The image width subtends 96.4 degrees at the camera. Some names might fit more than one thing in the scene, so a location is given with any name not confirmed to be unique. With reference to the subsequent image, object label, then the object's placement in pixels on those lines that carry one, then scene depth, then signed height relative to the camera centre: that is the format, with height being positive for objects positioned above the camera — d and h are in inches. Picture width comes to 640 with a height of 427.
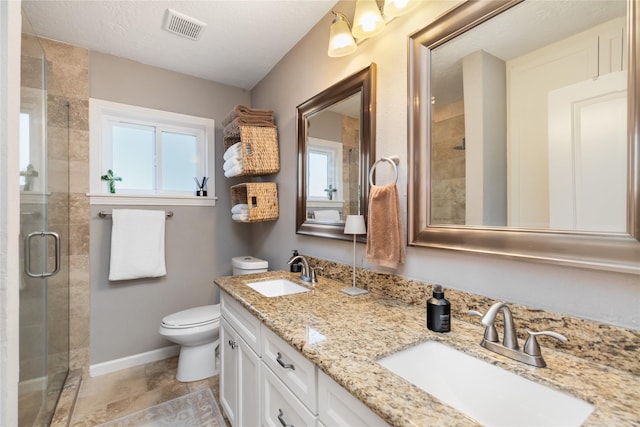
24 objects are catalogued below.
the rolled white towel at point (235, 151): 83.5 +19.5
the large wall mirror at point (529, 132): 28.4 +10.0
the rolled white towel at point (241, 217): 85.9 -0.4
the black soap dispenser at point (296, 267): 74.2 -13.4
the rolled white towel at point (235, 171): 82.9 +13.5
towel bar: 83.0 +0.8
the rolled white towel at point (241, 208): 86.4 +2.4
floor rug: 63.4 -45.9
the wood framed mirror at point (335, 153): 56.6 +14.0
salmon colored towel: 47.1 -2.4
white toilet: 74.0 -32.3
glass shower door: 55.1 -6.7
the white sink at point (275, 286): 65.1 -16.5
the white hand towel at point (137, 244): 83.0 -8.2
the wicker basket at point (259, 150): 81.5 +19.2
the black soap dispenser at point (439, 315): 35.7 -12.7
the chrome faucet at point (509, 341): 28.5 -13.7
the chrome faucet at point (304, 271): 65.9 -13.0
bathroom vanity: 23.2 -14.9
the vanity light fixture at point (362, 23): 46.4 +34.6
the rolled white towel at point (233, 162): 83.4 +16.1
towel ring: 49.9 +9.4
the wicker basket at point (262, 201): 84.2 +4.4
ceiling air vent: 67.5 +47.4
